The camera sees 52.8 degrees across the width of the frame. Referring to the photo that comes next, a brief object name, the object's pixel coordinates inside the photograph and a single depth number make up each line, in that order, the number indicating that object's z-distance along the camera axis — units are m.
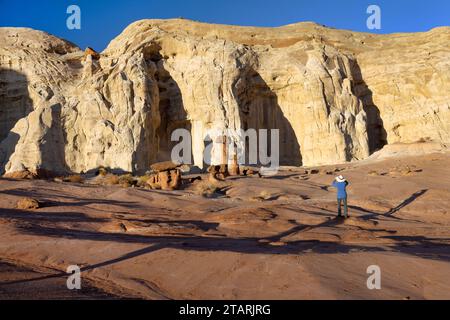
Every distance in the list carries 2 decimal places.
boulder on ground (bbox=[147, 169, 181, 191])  16.45
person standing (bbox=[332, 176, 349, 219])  11.65
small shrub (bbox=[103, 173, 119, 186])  17.94
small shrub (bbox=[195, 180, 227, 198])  15.32
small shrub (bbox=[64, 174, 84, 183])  17.70
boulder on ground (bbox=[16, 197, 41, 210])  10.78
